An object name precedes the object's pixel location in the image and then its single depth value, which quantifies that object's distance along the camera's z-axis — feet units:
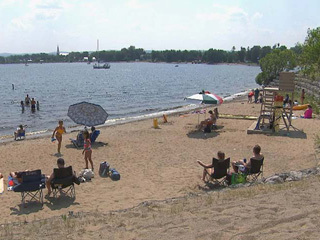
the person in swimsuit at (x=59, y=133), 46.56
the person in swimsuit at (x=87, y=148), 36.45
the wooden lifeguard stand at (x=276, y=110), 51.06
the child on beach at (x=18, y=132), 64.13
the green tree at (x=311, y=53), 74.01
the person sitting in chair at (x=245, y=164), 31.50
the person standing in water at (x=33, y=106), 104.06
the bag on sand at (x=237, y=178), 30.32
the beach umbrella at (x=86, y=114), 50.19
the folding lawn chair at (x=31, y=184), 26.81
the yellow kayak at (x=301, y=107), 75.00
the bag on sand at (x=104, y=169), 35.15
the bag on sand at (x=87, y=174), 33.62
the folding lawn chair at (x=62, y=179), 27.81
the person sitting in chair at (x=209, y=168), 30.41
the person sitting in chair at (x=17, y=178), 27.50
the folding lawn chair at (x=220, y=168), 30.27
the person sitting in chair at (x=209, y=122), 55.11
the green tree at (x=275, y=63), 148.05
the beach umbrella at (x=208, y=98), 55.16
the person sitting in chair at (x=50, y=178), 27.92
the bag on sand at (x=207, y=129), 54.70
